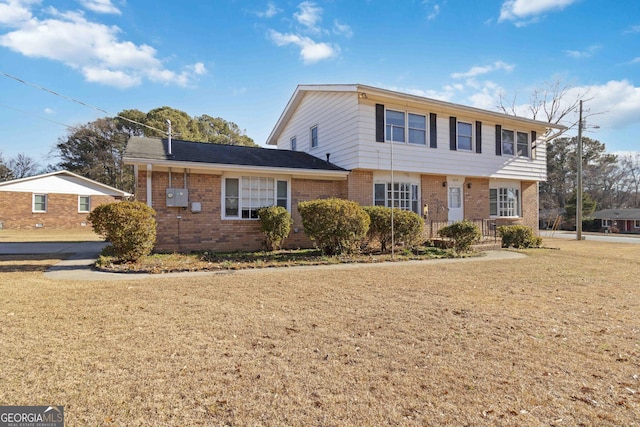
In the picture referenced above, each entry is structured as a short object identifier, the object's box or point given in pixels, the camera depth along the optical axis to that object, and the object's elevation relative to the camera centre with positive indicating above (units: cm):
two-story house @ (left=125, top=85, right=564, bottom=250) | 1112 +193
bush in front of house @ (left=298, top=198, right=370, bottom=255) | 1013 -12
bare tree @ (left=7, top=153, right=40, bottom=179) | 4312 +699
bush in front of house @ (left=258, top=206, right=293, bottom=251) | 1117 -12
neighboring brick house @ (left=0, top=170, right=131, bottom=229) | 2369 +145
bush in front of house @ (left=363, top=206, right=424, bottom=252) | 1126 -20
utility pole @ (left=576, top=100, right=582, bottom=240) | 2007 +136
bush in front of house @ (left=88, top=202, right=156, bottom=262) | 830 -15
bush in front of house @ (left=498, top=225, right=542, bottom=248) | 1412 -73
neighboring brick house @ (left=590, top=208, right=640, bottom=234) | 4156 -28
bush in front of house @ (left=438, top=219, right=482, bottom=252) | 1177 -56
